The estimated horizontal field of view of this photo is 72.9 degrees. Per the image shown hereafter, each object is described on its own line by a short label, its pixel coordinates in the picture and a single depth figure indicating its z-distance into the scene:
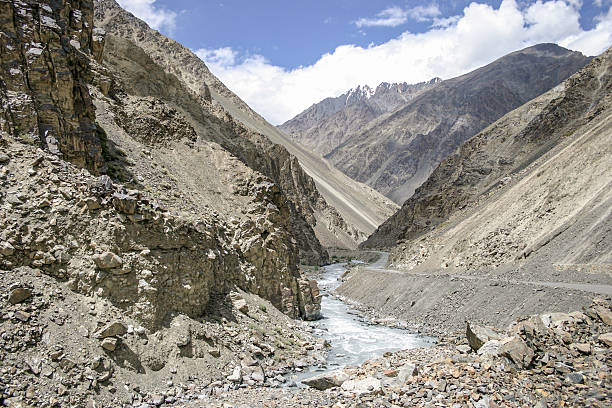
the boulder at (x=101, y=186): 13.88
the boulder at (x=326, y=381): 13.49
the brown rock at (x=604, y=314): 12.34
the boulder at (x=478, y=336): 13.91
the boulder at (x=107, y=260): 12.84
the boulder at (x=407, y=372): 12.51
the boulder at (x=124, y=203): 14.03
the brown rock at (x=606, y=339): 11.35
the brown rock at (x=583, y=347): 11.37
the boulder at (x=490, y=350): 12.13
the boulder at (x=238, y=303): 17.66
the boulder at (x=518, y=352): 11.45
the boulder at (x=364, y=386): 11.88
